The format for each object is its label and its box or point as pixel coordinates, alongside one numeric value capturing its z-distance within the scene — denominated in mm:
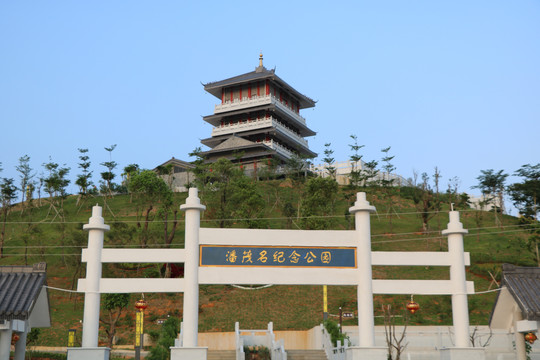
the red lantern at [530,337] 14227
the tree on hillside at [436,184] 46906
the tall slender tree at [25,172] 52366
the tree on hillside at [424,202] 45781
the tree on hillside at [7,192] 48844
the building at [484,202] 55938
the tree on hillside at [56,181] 50062
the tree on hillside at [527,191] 49875
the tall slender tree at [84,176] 55250
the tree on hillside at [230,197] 39844
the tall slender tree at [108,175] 54994
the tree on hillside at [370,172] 54994
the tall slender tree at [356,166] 53344
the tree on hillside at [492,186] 57062
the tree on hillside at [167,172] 58344
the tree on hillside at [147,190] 39844
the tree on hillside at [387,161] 56219
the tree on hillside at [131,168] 50212
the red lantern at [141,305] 17094
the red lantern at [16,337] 13524
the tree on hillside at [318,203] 38188
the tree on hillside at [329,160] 58544
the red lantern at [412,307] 16109
